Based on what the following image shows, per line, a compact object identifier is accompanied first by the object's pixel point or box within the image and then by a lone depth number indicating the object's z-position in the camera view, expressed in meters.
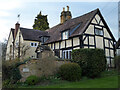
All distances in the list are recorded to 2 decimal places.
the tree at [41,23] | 42.14
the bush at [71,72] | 11.59
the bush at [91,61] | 13.05
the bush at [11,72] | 11.31
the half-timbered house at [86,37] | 17.56
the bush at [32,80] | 10.49
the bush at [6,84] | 9.35
